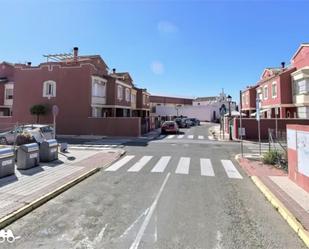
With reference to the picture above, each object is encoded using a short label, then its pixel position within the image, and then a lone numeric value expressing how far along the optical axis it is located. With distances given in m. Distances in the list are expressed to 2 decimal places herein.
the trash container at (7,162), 7.48
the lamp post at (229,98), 23.64
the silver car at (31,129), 14.77
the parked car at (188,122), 41.76
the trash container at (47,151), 10.24
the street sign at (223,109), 23.31
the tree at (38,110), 24.73
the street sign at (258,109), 12.57
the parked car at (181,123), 40.30
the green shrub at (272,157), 10.34
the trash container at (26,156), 8.69
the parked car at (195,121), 48.77
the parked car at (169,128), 28.26
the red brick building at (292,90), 22.17
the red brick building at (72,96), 23.94
